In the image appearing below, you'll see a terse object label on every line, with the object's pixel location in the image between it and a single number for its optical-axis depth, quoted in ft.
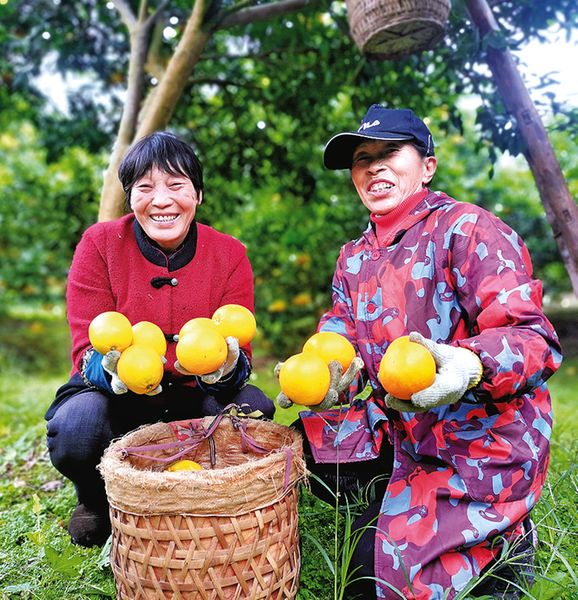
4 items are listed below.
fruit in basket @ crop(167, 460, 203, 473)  5.21
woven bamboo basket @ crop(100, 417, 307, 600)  4.14
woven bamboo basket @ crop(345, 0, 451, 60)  7.06
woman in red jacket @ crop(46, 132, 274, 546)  5.79
